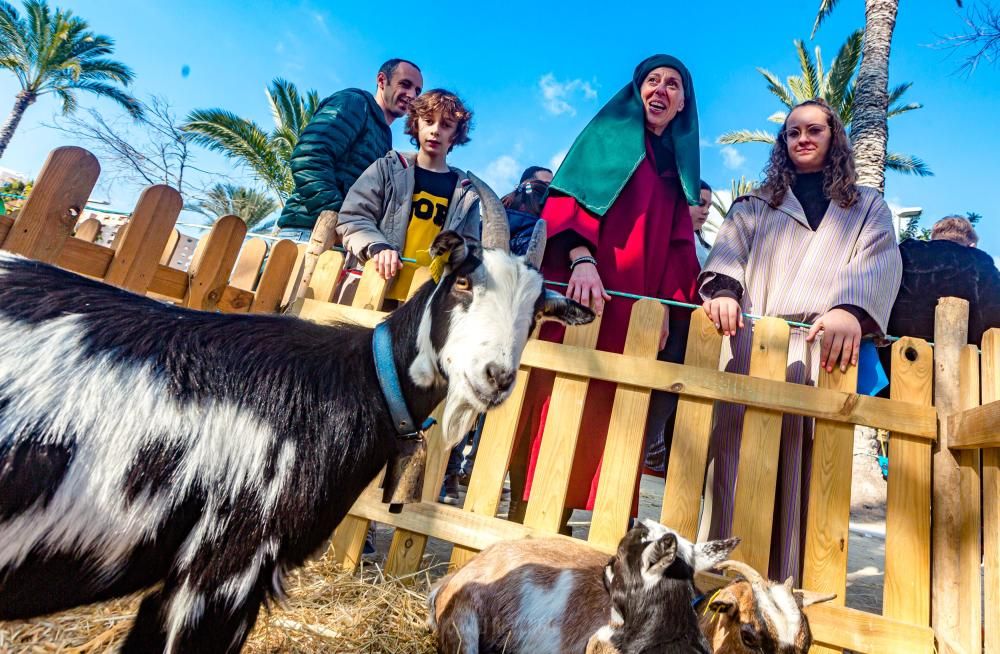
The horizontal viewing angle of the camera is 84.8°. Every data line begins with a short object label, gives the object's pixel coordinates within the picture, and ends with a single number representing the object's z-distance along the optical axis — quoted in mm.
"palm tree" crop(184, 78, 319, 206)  21109
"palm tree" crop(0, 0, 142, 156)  23328
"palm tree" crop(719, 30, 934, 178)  17047
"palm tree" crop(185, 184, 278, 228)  24203
